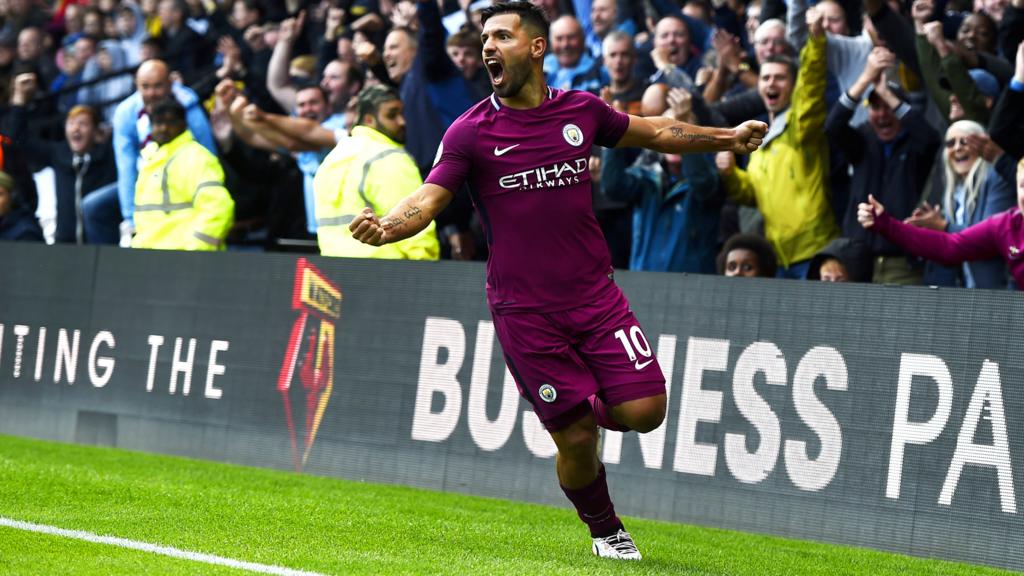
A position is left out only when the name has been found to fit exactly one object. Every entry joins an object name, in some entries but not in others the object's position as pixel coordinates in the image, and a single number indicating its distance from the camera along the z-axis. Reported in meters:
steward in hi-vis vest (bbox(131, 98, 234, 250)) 22.75
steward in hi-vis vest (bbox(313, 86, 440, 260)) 19.61
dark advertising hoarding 15.26
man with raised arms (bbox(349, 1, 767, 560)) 13.09
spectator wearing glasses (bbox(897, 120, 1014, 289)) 18.95
